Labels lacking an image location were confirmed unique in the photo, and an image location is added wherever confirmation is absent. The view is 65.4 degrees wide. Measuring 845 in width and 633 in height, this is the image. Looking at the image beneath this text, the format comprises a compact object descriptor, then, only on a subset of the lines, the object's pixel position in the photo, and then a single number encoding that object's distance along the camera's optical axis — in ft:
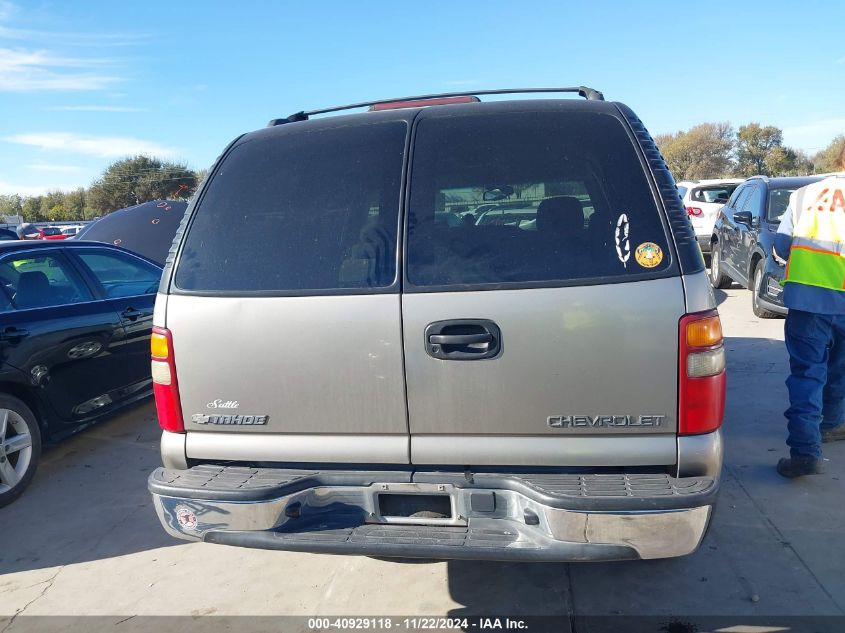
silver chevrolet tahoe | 7.50
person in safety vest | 12.75
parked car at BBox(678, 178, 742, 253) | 41.39
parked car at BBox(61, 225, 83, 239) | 69.13
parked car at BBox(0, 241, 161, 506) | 14.11
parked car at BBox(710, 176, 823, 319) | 24.26
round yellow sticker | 7.62
